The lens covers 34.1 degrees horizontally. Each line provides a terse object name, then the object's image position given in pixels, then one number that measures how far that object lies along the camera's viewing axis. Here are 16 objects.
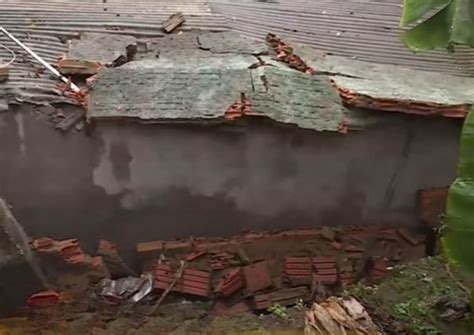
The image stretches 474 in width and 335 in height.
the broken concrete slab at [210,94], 5.60
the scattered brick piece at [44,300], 5.88
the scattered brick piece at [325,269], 6.04
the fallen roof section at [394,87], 5.71
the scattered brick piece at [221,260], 6.04
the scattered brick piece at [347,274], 6.07
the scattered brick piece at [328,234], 6.16
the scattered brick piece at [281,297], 5.89
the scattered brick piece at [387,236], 6.27
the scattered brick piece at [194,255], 6.04
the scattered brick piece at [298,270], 6.06
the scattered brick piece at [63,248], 5.90
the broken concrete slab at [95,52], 5.77
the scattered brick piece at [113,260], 6.04
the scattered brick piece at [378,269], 6.09
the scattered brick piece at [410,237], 6.27
